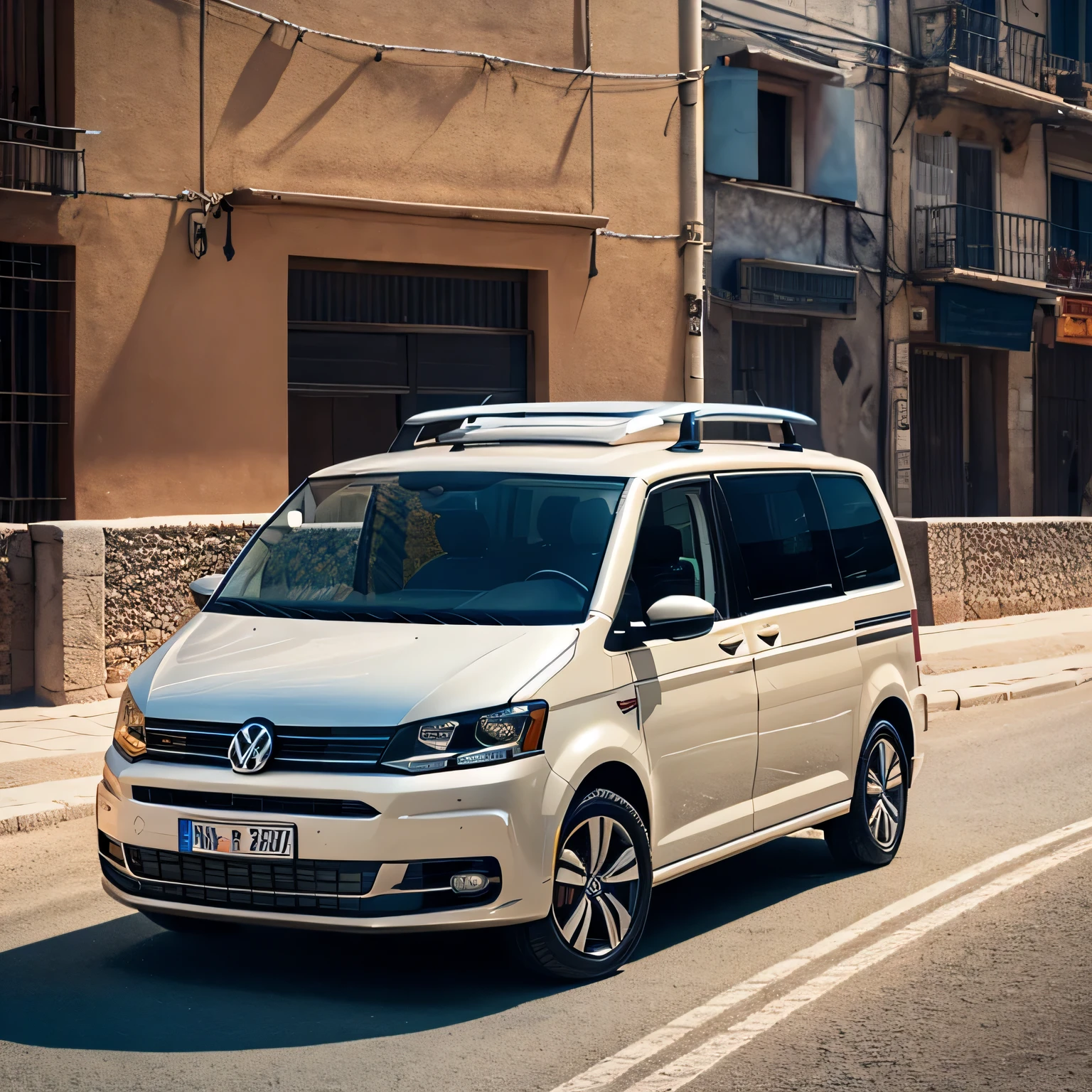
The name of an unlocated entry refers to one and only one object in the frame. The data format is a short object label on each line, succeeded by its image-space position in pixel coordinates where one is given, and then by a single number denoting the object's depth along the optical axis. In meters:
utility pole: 18.69
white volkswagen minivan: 5.04
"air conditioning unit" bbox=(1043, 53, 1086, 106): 27.47
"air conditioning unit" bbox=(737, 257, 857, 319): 21.28
